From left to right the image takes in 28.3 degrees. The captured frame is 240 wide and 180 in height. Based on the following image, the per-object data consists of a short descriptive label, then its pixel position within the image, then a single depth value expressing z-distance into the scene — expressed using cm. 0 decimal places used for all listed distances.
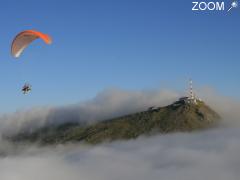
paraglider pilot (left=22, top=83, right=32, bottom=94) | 11475
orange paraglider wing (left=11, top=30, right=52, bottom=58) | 11618
